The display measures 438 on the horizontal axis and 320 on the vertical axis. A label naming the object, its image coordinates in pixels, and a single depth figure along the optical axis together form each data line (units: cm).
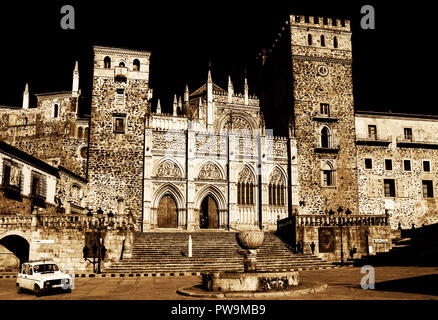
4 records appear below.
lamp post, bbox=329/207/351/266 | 2778
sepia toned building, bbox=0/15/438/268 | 3662
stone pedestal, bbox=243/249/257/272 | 1546
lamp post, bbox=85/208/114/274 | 2622
